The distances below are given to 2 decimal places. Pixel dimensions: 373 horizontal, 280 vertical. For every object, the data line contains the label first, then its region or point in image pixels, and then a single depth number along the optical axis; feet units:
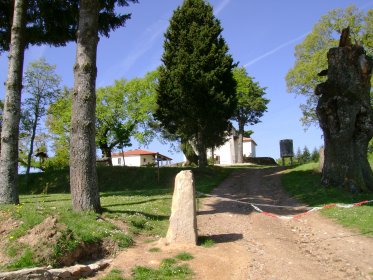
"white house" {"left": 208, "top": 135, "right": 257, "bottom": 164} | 229.70
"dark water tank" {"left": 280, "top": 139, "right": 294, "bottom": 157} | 130.60
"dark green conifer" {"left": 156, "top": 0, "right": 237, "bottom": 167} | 91.86
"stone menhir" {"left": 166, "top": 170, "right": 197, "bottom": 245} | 30.89
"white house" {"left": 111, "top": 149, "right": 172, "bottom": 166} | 295.07
